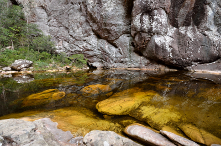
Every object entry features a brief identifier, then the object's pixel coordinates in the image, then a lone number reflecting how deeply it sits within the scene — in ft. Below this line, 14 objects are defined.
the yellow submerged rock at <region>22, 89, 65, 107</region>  11.32
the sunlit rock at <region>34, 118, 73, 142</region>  5.89
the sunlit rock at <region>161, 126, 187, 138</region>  6.72
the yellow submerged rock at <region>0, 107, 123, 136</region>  6.97
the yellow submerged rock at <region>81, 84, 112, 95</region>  15.11
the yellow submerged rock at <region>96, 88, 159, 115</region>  9.77
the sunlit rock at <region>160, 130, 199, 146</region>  5.14
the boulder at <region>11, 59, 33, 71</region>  31.57
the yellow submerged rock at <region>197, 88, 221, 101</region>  12.03
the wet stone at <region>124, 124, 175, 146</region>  5.45
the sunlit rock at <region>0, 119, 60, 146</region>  4.63
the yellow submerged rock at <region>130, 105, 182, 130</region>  7.93
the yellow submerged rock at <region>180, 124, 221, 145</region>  5.79
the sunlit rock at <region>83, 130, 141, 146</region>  5.30
